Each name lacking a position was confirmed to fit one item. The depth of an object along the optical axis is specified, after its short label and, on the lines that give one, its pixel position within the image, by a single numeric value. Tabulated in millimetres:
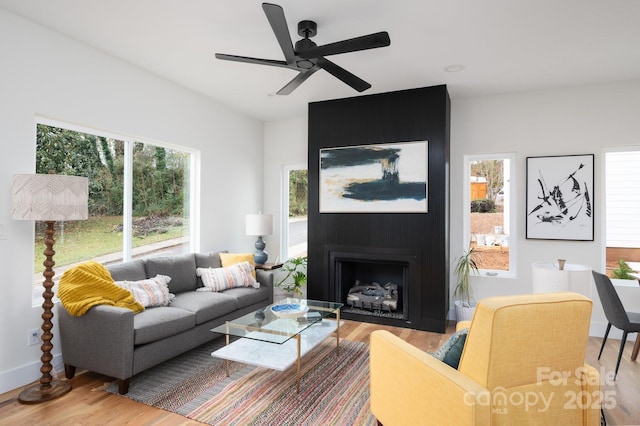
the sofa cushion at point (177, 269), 3570
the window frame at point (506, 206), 4320
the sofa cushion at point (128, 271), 3167
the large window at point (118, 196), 3078
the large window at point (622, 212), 3943
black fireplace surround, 4000
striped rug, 2289
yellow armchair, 1428
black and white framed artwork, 3980
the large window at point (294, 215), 5578
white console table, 2061
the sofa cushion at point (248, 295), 3736
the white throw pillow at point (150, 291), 3051
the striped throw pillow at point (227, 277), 3863
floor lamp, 2455
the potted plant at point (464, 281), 4266
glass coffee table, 2604
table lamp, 4785
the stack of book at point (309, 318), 2883
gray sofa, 2533
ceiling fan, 2187
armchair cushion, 1662
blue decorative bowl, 2961
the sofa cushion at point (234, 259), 4242
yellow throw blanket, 2639
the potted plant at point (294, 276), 5129
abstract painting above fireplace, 4105
